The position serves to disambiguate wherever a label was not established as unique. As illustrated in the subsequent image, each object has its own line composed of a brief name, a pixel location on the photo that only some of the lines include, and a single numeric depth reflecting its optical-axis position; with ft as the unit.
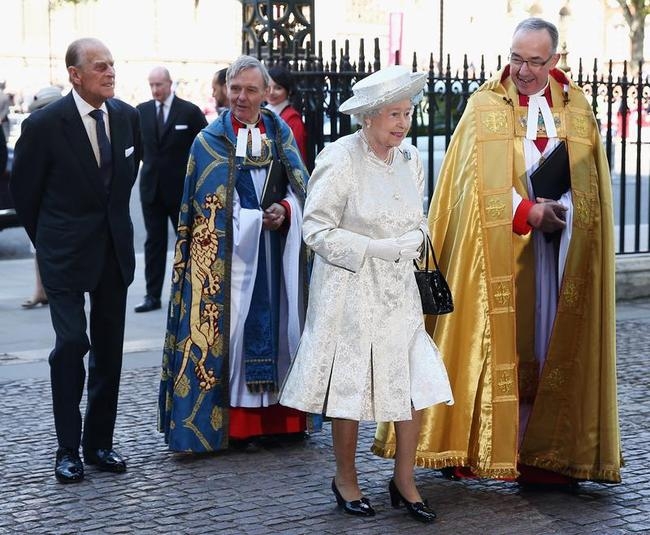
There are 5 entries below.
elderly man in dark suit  36.29
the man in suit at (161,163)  65.31
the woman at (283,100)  50.70
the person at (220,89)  54.54
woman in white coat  31.89
